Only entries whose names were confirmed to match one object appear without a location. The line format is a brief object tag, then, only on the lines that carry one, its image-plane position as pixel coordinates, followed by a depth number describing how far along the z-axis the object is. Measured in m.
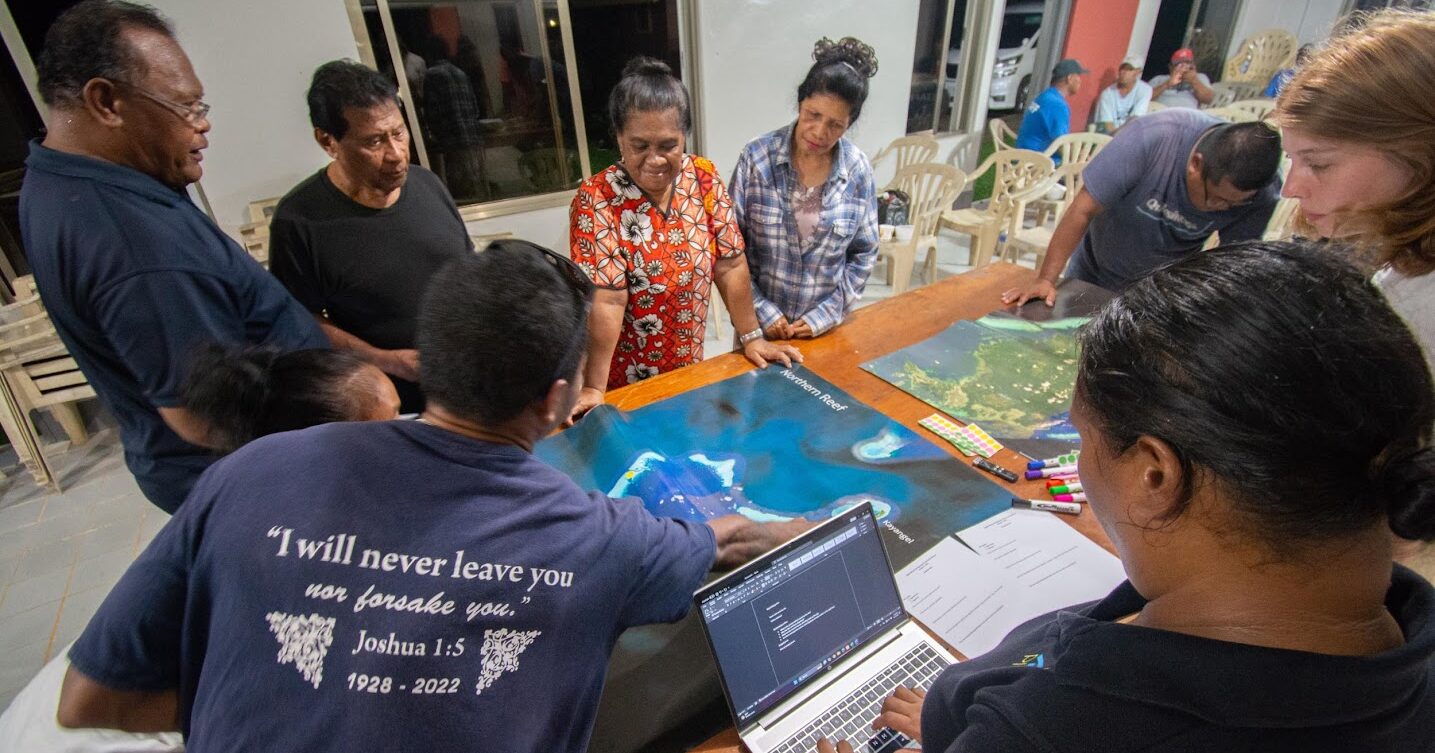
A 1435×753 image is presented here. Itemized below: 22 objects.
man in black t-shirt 1.56
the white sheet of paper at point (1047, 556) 1.05
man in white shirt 5.77
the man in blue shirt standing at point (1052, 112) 5.09
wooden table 1.56
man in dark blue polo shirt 1.07
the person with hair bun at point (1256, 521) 0.48
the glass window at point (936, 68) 5.11
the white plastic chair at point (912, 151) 4.93
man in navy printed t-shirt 0.69
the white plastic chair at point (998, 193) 4.32
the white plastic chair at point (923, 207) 4.01
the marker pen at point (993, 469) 1.31
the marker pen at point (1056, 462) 1.32
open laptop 0.85
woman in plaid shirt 1.85
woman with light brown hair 1.06
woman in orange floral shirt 1.57
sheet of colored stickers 1.39
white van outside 5.64
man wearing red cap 6.05
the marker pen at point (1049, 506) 1.21
